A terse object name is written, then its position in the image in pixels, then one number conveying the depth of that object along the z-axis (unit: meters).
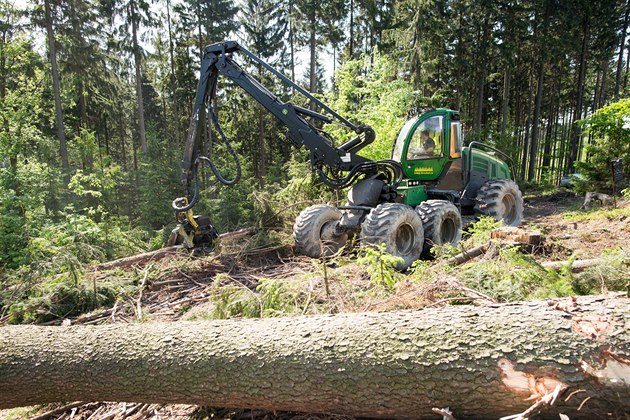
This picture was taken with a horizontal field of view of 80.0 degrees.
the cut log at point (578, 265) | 3.92
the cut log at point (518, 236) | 5.30
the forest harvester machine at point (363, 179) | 6.16
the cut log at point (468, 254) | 4.91
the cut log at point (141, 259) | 6.38
